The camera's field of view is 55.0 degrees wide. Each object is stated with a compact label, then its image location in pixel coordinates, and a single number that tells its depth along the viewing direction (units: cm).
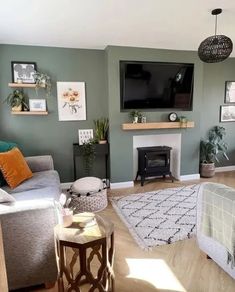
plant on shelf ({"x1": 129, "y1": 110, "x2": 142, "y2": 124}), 390
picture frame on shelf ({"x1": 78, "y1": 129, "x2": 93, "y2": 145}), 400
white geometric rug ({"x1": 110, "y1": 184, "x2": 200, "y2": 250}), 247
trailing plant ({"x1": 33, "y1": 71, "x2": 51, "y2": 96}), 360
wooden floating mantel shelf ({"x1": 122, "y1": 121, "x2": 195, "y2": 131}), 387
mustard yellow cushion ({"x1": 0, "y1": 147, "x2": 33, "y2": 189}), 261
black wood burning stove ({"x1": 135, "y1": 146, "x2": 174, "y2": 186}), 404
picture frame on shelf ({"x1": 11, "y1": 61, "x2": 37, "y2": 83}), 361
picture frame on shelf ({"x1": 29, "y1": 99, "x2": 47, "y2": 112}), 373
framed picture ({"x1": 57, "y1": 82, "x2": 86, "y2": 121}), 385
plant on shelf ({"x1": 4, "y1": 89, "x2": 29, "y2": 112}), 360
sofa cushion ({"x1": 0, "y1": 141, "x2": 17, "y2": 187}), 295
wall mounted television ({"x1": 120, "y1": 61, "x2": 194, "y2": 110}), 383
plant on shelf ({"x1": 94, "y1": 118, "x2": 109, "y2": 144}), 394
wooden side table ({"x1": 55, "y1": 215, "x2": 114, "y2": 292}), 144
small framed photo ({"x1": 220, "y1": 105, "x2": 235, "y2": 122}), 479
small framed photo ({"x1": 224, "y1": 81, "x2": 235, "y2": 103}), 473
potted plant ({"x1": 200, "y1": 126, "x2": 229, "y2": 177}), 443
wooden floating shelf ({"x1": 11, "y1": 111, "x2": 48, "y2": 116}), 362
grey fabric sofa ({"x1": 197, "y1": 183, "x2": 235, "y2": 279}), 178
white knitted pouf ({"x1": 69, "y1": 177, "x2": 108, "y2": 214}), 302
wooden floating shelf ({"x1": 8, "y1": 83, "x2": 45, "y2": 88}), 352
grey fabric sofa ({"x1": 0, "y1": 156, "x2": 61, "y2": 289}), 158
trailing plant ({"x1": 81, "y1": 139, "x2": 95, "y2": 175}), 378
